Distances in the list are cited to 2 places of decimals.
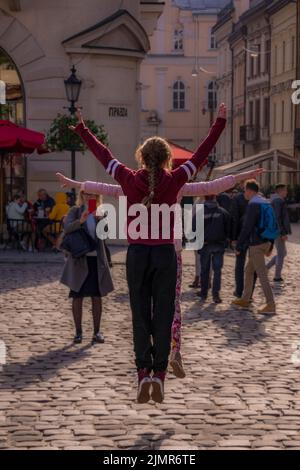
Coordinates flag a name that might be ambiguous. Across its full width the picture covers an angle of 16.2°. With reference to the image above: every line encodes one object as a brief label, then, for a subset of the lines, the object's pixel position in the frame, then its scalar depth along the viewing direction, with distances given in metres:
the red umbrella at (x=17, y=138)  21.72
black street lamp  23.05
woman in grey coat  11.26
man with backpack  13.84
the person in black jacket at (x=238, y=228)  15.37
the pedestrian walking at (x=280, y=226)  17.86
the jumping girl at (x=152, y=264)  6.90
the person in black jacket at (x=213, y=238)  15.38
